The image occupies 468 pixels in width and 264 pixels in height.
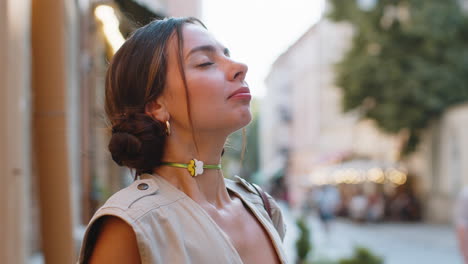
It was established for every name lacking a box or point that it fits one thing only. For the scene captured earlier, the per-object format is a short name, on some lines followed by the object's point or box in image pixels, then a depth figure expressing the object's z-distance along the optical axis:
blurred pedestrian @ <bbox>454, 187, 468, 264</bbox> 5.14
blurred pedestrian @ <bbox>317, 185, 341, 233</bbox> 20.92
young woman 1.72
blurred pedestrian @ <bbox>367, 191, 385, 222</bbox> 27.34
